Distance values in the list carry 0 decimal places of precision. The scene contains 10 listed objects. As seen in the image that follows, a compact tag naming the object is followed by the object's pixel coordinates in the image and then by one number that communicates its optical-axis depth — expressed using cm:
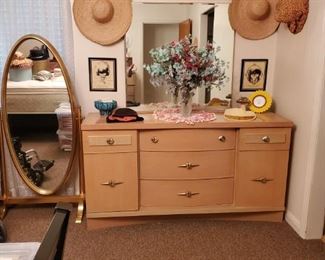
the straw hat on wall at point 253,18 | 257
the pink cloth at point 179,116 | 238
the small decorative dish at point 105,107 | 255
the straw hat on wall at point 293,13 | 225
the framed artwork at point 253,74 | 275
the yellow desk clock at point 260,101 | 266
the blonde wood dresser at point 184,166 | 236
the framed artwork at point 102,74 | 262
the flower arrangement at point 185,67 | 229
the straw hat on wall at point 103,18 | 246
